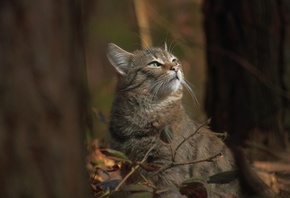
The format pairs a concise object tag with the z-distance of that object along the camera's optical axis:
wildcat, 11.02
